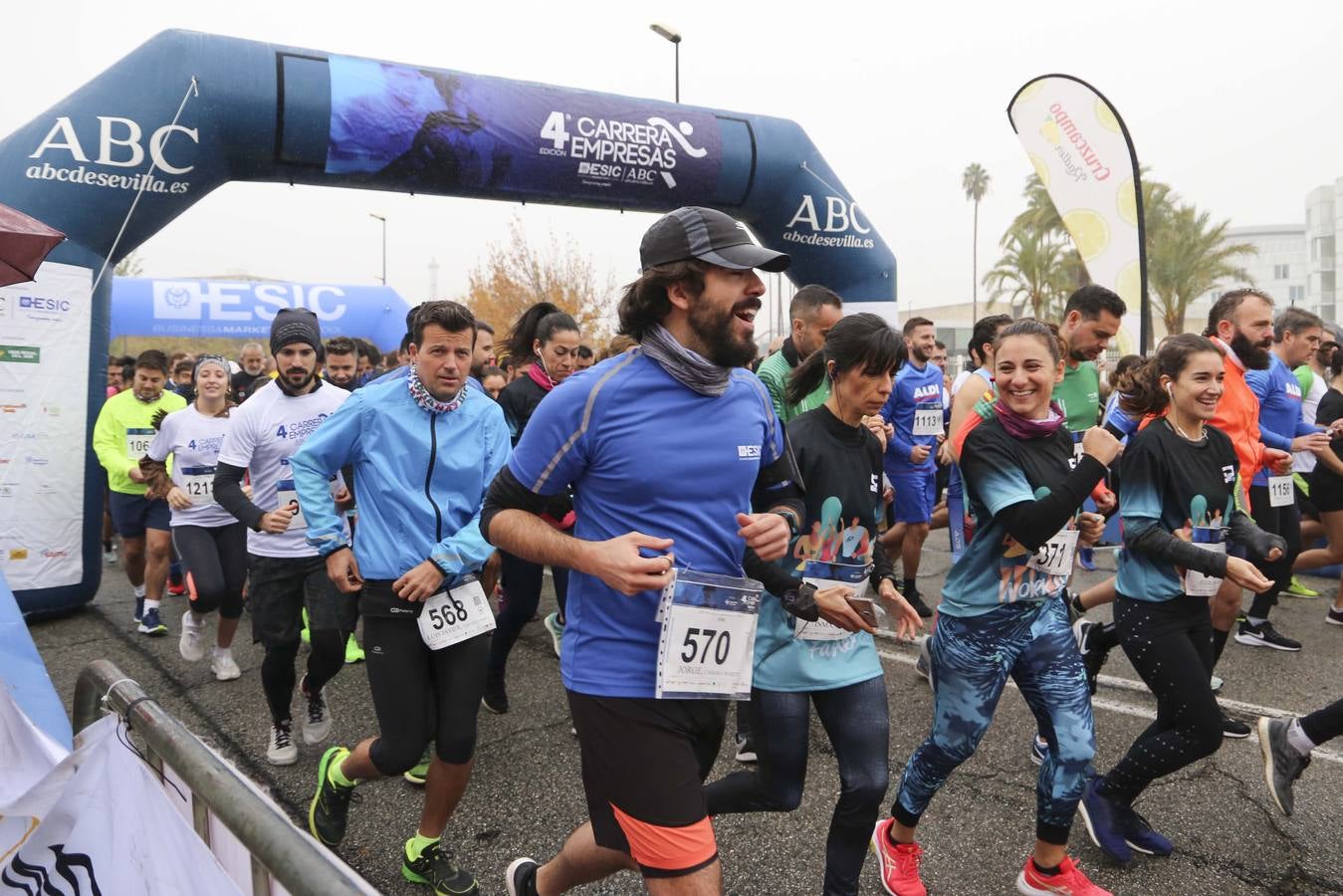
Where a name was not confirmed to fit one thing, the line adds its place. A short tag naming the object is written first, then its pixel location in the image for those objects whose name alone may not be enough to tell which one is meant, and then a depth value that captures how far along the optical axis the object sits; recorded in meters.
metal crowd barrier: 1.13
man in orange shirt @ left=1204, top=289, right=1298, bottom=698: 4.25
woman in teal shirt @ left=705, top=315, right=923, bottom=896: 2.41
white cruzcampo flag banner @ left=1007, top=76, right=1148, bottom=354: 9.05
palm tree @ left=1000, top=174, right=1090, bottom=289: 30.89
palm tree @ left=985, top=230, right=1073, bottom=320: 31.78
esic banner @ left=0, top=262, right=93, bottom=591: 5.95
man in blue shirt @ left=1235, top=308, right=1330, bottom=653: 5.34
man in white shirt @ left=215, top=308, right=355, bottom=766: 3.75
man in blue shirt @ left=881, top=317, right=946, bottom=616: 6.32
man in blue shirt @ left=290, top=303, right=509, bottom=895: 2.88
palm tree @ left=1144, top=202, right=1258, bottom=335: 28.05
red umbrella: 2.10
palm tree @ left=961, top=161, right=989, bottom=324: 72.44
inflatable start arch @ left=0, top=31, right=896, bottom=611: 6.04
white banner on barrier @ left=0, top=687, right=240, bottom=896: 1.59
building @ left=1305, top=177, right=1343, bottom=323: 66.69
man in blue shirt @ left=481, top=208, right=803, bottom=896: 1.96
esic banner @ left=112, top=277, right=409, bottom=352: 15.47
